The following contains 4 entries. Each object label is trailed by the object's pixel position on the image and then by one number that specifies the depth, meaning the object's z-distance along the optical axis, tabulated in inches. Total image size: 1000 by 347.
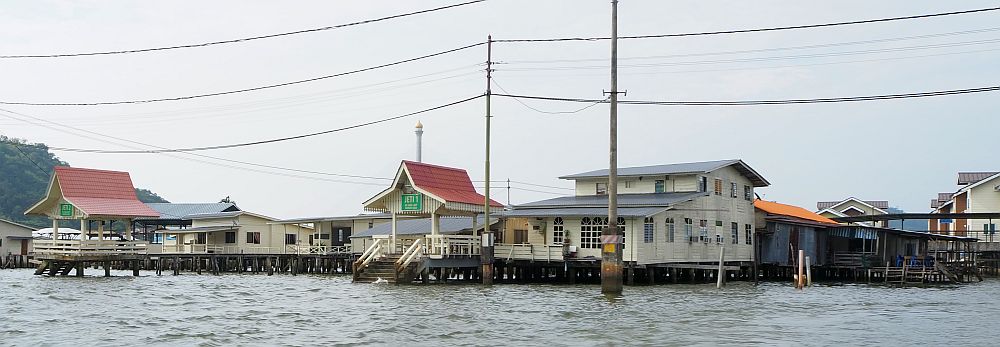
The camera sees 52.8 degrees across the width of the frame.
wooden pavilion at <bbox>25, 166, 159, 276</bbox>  1962.6
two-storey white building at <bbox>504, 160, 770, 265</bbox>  1770.4
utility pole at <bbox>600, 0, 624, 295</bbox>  1310.3
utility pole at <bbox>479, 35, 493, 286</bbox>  1644.9
